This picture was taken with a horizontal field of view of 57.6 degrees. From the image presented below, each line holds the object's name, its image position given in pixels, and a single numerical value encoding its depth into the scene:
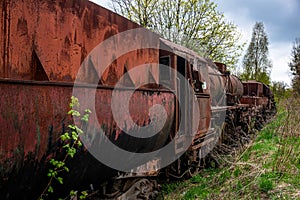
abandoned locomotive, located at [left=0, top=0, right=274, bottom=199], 1.93
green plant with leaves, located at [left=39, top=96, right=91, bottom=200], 2.23
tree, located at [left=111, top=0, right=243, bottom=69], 20.03
